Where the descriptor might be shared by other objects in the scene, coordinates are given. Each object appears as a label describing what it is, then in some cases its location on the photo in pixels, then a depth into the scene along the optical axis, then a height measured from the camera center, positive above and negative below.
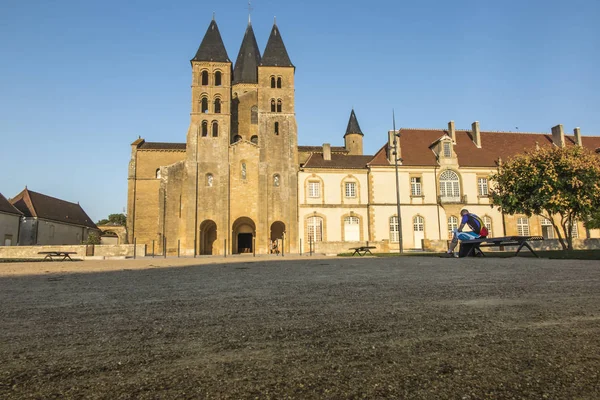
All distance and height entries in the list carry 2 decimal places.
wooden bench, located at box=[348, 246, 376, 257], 20.08 -0.61
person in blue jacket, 14.70 +0.20
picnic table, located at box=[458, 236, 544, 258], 13.59 -0.34
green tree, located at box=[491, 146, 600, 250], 21.05 +2.84
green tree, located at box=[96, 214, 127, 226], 80.72 +5.20
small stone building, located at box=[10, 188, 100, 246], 42.75 +2.87
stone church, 34.50 +6.42
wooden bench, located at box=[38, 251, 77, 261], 20.56 -0.58
